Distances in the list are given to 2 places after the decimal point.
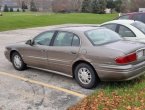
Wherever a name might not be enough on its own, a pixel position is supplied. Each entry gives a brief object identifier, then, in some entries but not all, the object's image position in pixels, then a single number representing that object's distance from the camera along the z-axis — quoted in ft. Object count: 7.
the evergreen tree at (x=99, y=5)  113.65
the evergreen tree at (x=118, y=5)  124.19
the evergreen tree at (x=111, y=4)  126.17
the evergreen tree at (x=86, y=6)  118.81
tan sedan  12.63
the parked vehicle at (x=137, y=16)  26.31
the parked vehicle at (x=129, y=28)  18.82
